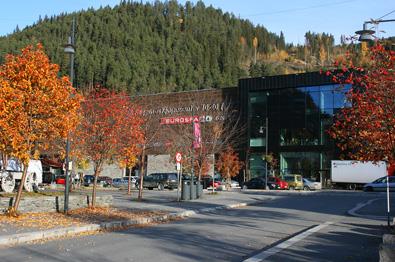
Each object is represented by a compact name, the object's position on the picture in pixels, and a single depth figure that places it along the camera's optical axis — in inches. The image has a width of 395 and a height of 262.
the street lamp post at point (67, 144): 697.6
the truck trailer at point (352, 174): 1939.0
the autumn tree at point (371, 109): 418.0
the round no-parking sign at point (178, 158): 1028.5
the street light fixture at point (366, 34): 489.4
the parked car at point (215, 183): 1906.7
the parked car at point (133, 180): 2079.2
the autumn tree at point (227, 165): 2006.6
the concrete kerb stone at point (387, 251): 265.6
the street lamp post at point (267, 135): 2356.1
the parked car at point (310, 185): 2004.2
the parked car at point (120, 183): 2107.0
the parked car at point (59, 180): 2142.5
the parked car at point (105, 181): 2197.3
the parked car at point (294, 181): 1973.4
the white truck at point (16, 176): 906.1
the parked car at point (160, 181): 1826.6
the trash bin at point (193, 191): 1131.9
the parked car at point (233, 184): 2080.8
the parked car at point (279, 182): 1956.2
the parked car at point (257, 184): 1971.6
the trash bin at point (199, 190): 1174.4
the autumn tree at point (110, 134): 792.9
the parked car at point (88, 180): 2215.1
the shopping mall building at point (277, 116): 2246.6
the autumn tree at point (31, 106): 608.7
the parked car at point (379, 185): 1750.7
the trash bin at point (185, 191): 1096.0
